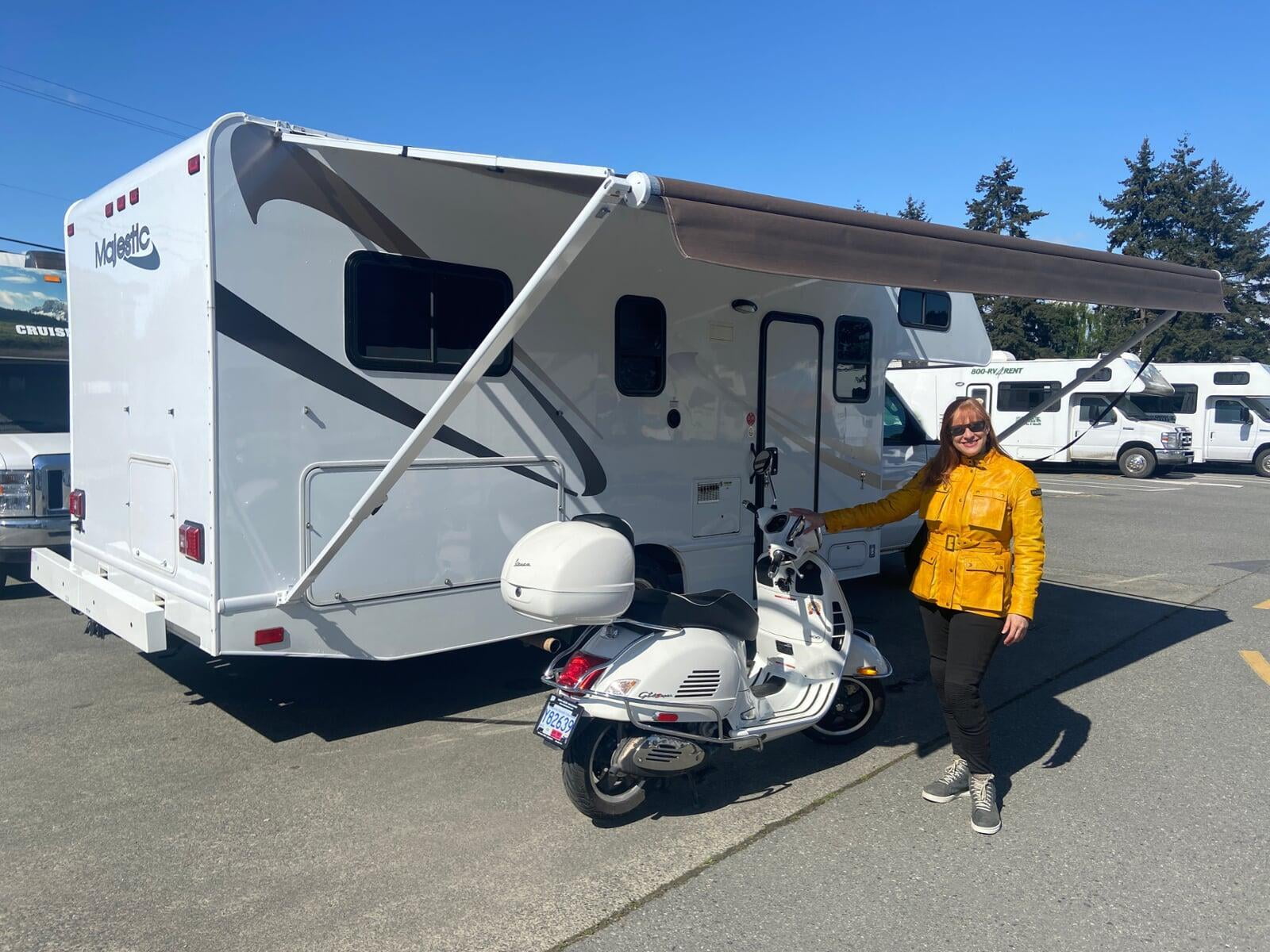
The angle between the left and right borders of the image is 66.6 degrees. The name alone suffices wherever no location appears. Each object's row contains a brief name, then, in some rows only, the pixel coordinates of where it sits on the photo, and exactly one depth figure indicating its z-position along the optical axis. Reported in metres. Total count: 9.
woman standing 3.94
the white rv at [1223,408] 22.52
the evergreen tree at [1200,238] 42.06
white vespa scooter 3.74
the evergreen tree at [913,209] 54.78
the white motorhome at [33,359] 7.57
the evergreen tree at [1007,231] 40.31
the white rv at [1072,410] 21.16
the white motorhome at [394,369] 4.07
